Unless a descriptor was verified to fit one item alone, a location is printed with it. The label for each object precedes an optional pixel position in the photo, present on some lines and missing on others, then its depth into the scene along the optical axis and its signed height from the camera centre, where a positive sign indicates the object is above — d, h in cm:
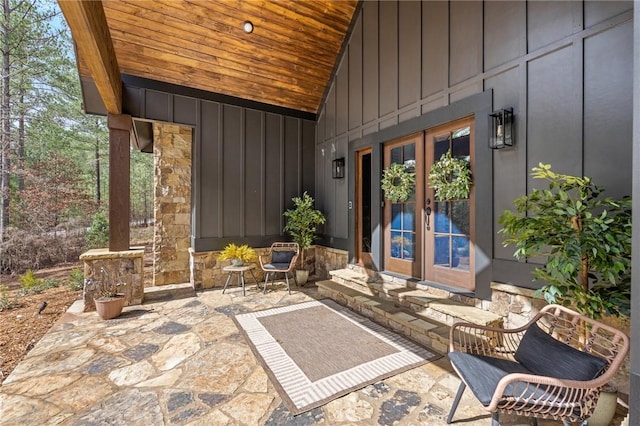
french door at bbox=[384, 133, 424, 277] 387 -14
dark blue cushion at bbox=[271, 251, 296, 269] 512 -88
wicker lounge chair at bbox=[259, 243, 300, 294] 484 -91
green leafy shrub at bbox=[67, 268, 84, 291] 498 -131
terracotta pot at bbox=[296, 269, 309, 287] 533 -129
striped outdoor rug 217 -139
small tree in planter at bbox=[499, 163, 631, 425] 169 -22
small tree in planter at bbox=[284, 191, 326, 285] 545 -26
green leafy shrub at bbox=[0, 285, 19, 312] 404 -140
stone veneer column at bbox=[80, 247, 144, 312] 396 -93
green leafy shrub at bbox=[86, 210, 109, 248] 704 -61
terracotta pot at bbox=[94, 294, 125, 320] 362 -128
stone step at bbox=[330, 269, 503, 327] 284 -109
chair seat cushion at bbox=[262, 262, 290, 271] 482 -99
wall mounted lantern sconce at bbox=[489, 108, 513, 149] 275 +82
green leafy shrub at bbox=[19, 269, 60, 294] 485 -138
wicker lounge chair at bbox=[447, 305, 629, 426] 141 -96
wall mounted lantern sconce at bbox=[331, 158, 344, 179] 524 +80
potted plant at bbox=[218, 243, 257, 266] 479 -78
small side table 462 -99
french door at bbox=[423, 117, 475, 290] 327 -18
